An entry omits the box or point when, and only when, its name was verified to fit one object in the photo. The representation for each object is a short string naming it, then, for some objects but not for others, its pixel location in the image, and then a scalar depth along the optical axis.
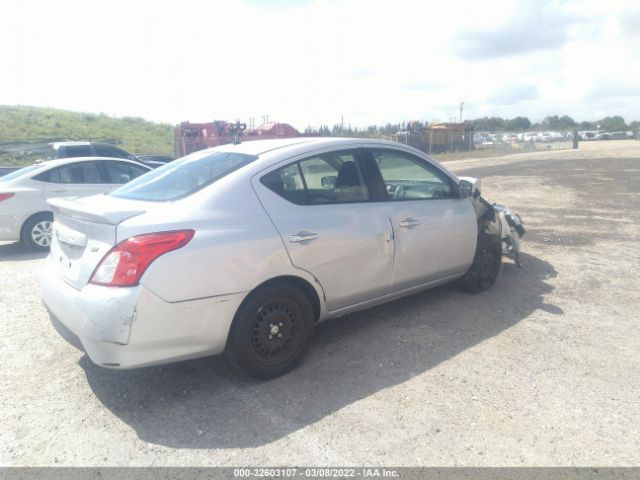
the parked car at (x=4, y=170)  11.58
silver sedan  2.86
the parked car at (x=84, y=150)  11.16
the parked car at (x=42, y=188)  7.32
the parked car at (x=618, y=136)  79.87
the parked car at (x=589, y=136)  79.54
